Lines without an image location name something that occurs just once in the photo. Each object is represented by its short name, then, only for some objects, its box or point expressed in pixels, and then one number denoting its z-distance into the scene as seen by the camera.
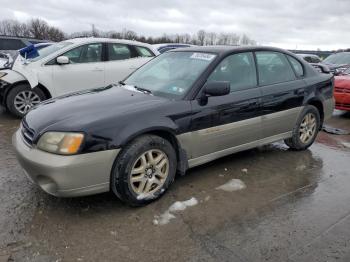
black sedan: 3.09
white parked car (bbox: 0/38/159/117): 6.93
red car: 8.05
